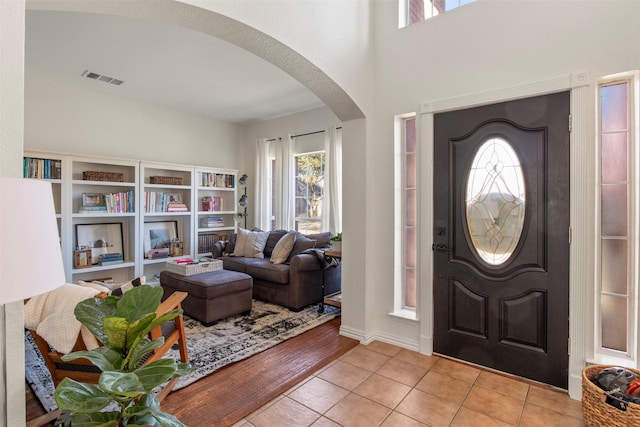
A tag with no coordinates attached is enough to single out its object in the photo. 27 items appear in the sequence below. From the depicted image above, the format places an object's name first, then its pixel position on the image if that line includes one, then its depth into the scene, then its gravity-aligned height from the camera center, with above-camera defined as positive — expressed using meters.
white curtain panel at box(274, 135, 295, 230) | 5.52 +0.43
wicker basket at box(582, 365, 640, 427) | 1.63 -1.08
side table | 3.57 -1.04
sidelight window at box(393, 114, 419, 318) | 2.94 -0.03
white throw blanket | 1.64 -0.57
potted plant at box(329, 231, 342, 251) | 3.62 -0.38
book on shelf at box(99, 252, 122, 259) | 4.39 -0.63
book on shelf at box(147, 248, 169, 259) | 4.89 -0.67
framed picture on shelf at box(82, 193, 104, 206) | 4.31 +0.17
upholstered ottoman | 3.24 -0.88
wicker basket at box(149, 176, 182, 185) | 4.96 +0.49
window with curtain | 5.28 +0.34
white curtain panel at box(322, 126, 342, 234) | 4.80 +0.51
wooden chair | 1.71 -0.88
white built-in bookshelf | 4.02 +0.01
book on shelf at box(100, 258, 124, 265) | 4.36 -0.72
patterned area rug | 2.32 -1.21
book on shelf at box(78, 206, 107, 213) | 4.25 +0.03
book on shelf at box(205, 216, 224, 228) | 5.63 -0.21
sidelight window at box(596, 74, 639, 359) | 2.03 -0.06
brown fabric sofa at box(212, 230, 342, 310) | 3.77 -0.82
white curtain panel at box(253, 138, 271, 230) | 5.89 +0.49
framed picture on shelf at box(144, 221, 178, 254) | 4.94 -0.38
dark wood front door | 2.21 -0.21
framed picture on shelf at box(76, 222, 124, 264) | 4.31 -0.39
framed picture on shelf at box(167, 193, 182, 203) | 5.13 +0.22
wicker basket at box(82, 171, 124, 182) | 4.26 +0.49
